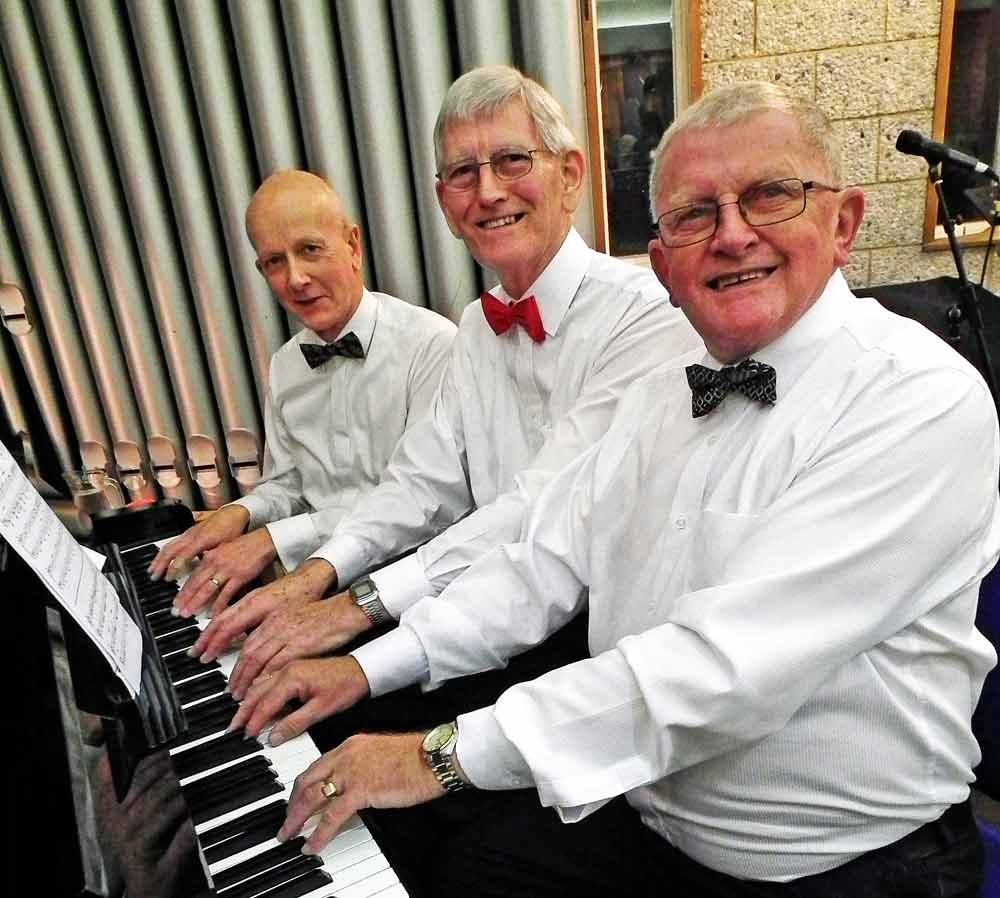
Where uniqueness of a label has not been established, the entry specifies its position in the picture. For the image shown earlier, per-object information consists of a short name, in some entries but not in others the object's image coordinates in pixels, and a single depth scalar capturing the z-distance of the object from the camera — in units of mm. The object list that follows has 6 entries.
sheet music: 996
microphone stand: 2014
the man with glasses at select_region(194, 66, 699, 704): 1542
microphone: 1968
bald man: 2057
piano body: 852
